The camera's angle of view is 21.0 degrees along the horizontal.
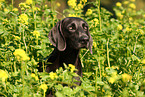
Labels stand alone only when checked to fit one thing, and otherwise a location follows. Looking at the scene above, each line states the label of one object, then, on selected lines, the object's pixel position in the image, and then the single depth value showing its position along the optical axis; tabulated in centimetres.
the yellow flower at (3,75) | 322
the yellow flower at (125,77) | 326
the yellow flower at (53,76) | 353
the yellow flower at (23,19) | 513
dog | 520
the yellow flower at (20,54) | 299
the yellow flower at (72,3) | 701
